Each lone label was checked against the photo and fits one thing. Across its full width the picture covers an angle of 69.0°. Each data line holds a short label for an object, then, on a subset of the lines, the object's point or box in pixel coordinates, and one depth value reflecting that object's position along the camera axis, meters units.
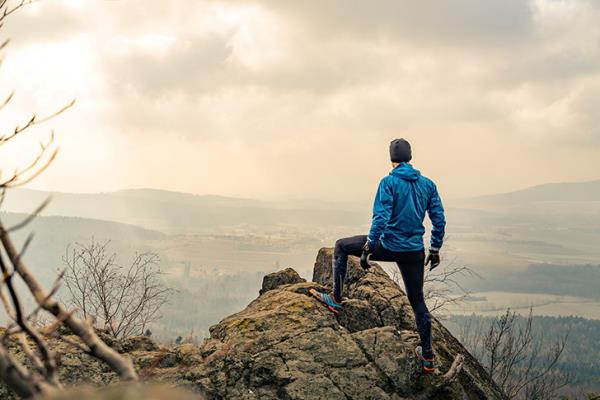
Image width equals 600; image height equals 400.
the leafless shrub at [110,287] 16.51
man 7.30
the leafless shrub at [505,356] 19.05
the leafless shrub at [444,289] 16.63
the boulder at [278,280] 11.51
